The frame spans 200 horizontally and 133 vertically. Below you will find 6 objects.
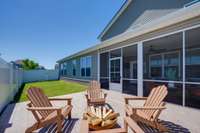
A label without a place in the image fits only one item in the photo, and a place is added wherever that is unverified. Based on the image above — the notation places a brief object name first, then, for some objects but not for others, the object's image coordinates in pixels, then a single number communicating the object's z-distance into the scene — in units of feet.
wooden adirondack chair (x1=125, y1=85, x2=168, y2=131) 7.06
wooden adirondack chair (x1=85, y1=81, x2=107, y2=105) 11.93
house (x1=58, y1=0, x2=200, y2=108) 13.85
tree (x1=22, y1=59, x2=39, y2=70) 77.52
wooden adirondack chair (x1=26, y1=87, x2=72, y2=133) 7.08
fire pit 6.58
